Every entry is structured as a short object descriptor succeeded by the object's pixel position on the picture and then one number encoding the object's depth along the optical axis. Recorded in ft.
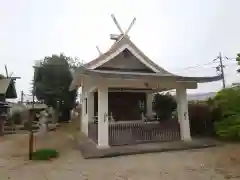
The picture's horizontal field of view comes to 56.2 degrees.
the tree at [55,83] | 73.60
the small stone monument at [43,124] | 51.22
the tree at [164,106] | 41.50
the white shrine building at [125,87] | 28.17
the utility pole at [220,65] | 87.91
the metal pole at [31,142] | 25.03
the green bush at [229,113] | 26.96
